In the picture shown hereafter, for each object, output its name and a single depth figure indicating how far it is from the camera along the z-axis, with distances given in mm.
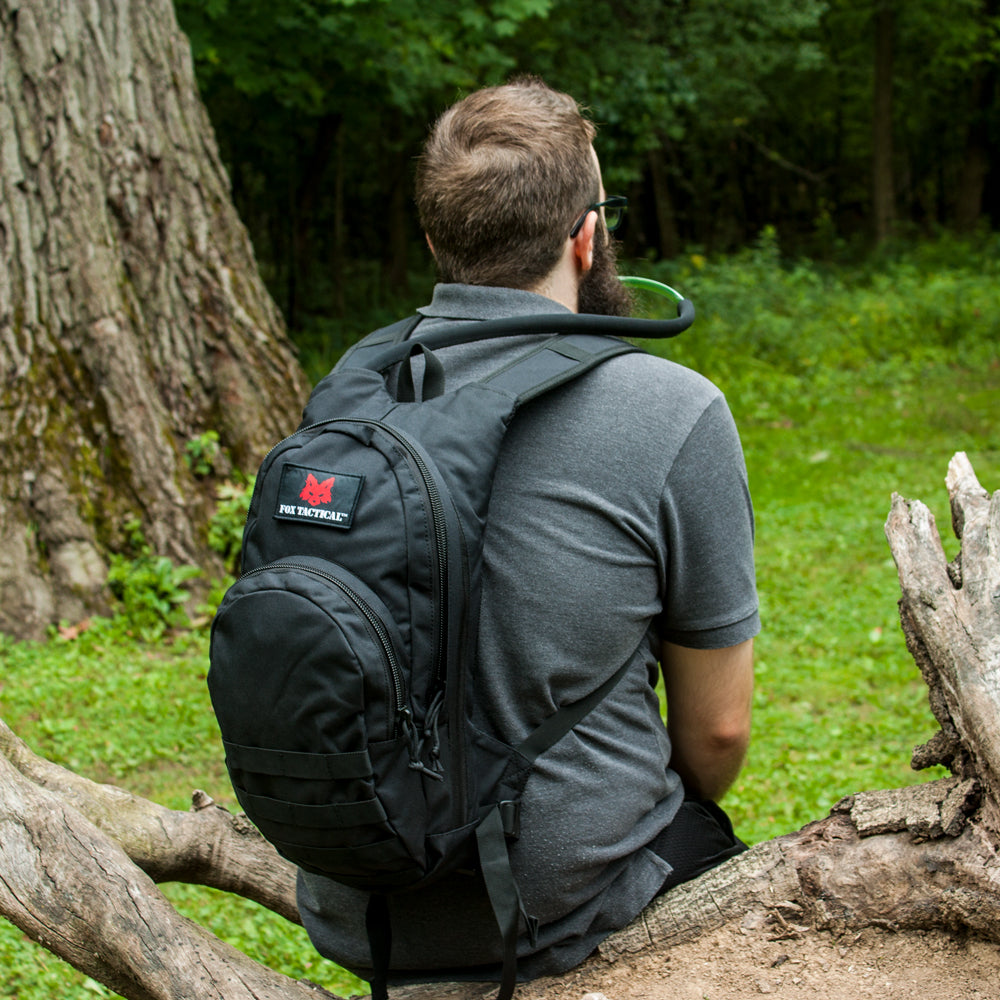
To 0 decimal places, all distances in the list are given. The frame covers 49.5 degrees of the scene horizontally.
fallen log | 1731
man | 1779
